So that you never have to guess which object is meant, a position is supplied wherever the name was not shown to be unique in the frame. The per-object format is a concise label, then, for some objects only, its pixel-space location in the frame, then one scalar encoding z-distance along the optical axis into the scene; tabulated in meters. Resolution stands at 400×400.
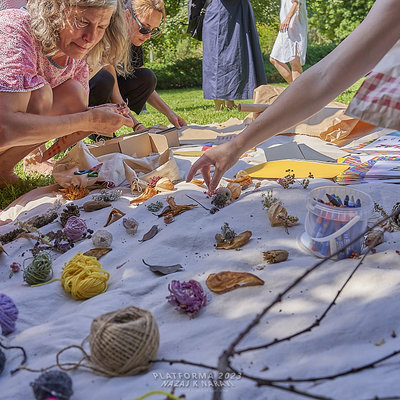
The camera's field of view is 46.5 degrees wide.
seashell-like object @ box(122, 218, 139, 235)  2.05
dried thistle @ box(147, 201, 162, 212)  2.28
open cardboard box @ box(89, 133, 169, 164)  3.08
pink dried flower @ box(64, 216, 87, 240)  2.04
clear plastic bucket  1.58
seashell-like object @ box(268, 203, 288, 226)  1.93
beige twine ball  1.07
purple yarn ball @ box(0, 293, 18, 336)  1.35
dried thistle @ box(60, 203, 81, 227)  2.25
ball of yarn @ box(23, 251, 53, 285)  1.66
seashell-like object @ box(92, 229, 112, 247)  1.91
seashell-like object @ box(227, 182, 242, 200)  2.31
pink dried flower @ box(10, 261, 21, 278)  1.80
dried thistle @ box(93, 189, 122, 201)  2.51
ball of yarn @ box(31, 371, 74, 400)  1.01
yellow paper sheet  2.60
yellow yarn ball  1.54
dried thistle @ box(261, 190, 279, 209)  2.10
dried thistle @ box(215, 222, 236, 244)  1.82
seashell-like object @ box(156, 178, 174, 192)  2.54
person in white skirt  6.34
